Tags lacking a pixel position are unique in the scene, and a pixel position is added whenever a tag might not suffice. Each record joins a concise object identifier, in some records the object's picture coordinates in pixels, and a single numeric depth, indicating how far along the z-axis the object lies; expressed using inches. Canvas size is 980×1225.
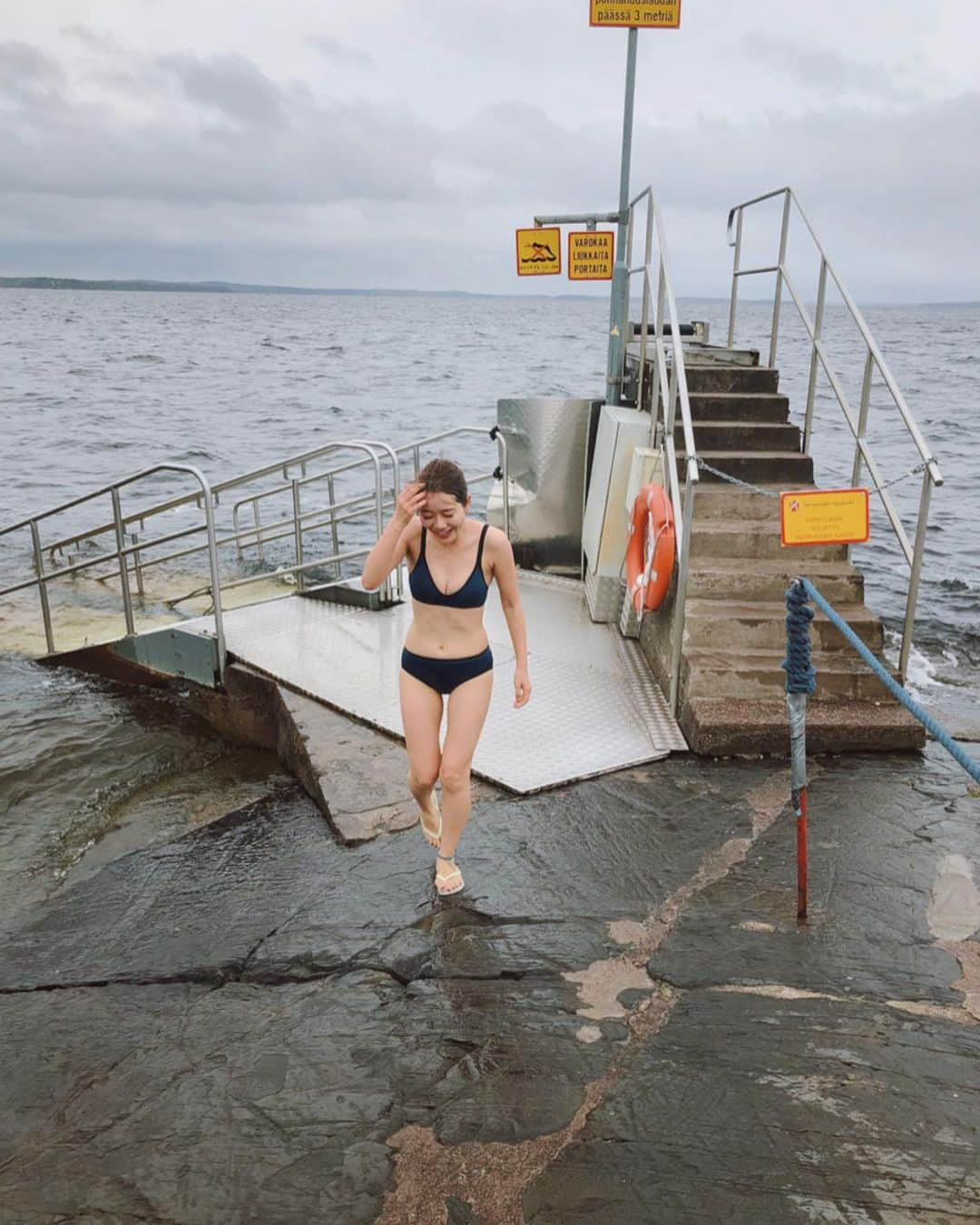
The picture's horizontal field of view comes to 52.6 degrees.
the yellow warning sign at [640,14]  277.4
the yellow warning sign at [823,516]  144.3
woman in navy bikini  143.3
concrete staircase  196.4
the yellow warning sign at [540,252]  323.3
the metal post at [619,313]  316.5
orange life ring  215.5
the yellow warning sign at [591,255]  319.6
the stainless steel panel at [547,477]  326.6
